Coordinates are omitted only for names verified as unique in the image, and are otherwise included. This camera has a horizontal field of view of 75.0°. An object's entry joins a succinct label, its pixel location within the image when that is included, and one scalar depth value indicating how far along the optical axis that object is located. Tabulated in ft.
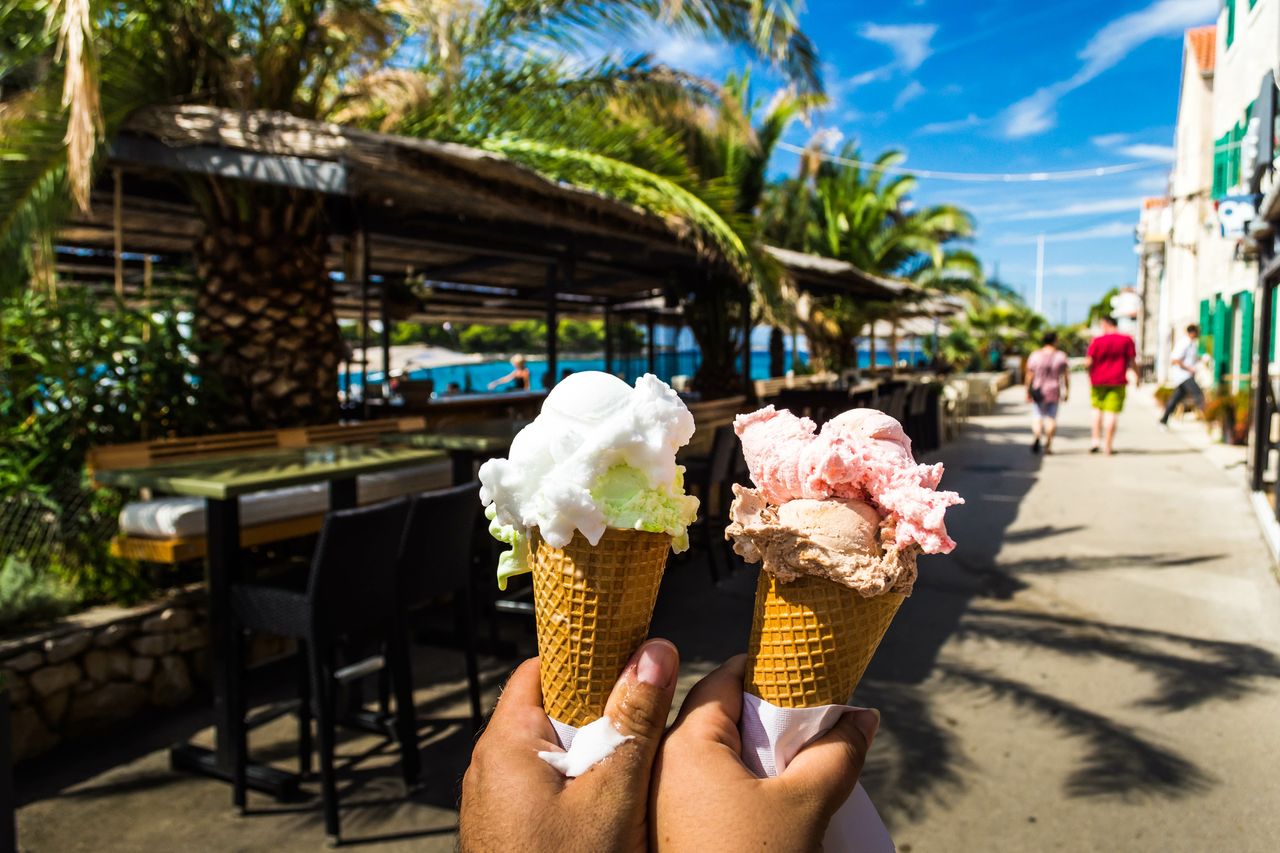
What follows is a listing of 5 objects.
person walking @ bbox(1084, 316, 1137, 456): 36.06
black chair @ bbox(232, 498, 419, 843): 9.85
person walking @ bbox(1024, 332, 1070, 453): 38.99
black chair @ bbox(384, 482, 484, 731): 11.21
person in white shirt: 43.11
